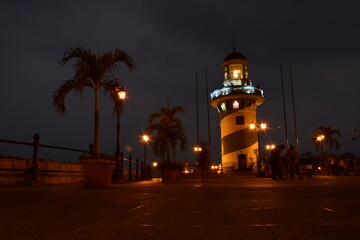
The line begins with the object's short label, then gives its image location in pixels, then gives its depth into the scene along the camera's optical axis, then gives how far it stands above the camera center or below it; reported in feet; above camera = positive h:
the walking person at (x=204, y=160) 45.93 +2.04
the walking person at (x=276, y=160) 41.73 +1.63
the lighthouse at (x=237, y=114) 130.75 +24.43
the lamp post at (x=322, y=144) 113.31 +10.00
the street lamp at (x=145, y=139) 72.43 +7.94
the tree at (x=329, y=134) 136.19 +15.48
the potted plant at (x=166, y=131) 85.15 +11.54
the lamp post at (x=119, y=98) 30.80 +7.53
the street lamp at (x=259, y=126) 73.06 +10.38
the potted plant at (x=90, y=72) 28.35 +9.06
